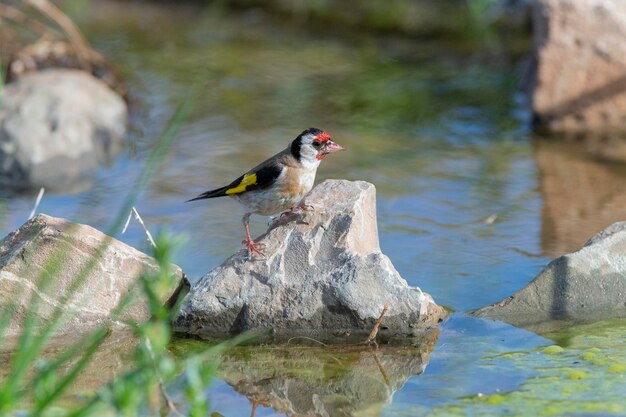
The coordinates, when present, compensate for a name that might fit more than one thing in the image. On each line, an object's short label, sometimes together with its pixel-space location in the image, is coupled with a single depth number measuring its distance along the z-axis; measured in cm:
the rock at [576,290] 1026
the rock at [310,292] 987
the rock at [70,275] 979
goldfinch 1062
